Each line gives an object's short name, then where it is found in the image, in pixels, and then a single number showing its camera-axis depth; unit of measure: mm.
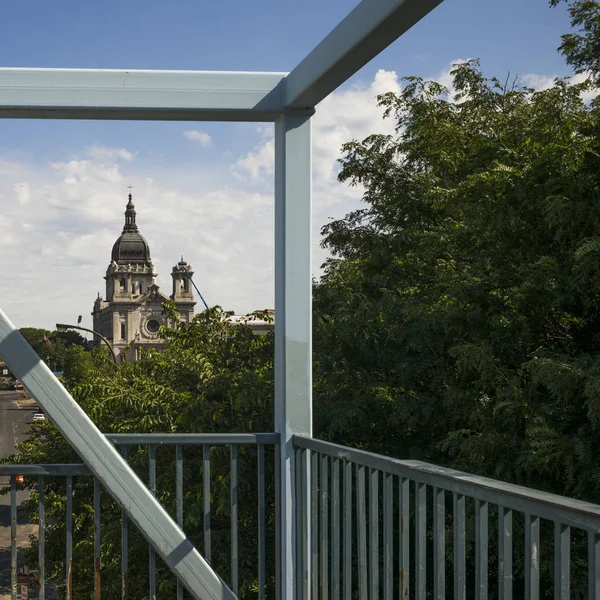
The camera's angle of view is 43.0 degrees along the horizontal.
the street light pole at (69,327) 12930
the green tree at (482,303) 6523
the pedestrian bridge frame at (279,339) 2232
